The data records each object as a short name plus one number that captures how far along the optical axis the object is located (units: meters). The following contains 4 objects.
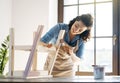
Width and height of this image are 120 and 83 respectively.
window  3.26
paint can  1.44
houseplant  3.21
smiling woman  2.23
